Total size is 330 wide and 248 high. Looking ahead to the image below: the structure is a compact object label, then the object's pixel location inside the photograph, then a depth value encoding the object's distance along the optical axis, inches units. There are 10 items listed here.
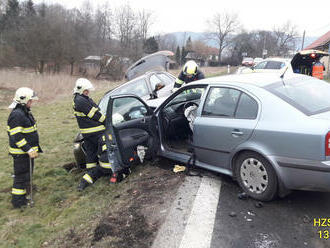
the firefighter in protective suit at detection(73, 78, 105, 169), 180.2
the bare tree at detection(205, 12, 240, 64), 2785.4
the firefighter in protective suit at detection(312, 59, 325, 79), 414.9
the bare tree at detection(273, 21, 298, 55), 2556.6
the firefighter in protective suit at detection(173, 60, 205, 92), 262.1
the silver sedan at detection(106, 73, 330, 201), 115.6
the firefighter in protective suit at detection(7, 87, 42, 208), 169.5
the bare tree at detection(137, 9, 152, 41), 2185.0
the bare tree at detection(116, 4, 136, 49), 1987.2
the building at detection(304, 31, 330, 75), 1065.7
